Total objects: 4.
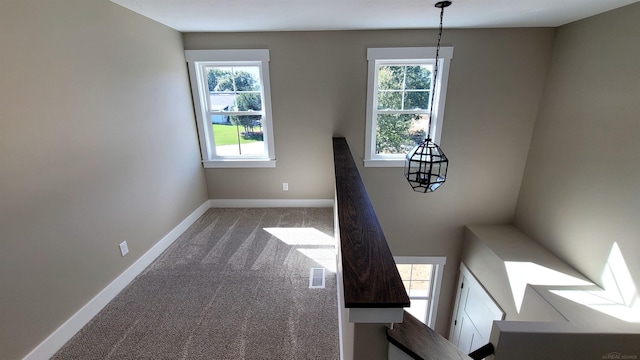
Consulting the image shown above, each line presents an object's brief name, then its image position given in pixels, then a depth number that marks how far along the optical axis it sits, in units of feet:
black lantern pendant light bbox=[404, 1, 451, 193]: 6.95
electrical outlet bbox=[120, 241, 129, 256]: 7.05
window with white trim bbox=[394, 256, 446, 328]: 13.34
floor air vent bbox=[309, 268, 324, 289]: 7.14
